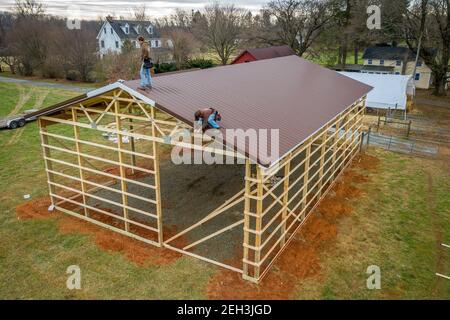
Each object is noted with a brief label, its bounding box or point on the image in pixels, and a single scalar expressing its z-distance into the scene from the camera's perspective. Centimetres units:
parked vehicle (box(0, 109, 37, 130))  2297
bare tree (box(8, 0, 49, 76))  4422
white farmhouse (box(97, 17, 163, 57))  5219
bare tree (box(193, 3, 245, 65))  4619
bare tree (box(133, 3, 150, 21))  6377
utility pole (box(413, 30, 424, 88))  3150
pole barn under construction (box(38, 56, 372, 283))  952
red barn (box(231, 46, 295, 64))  3322
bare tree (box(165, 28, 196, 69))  4350
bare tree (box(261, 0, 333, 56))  4094
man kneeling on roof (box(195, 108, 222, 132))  866
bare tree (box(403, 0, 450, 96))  3156
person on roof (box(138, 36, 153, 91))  975
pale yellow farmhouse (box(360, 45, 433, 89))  3988
